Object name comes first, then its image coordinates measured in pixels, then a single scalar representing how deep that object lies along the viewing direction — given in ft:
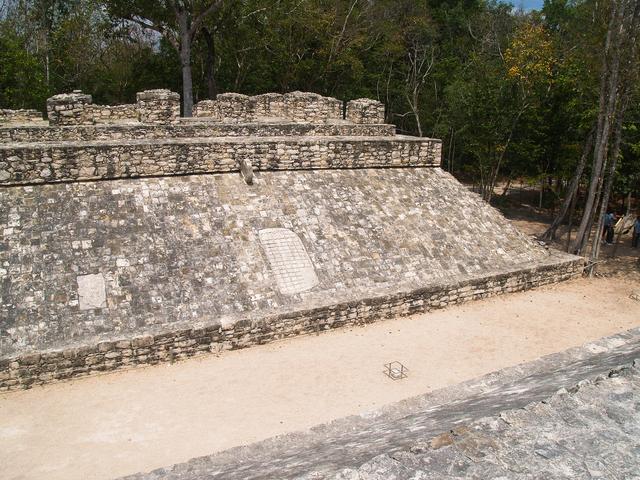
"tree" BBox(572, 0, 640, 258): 43.42
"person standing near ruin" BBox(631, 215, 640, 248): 59.52
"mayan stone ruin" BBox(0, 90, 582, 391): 27.94
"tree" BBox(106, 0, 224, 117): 71.67
